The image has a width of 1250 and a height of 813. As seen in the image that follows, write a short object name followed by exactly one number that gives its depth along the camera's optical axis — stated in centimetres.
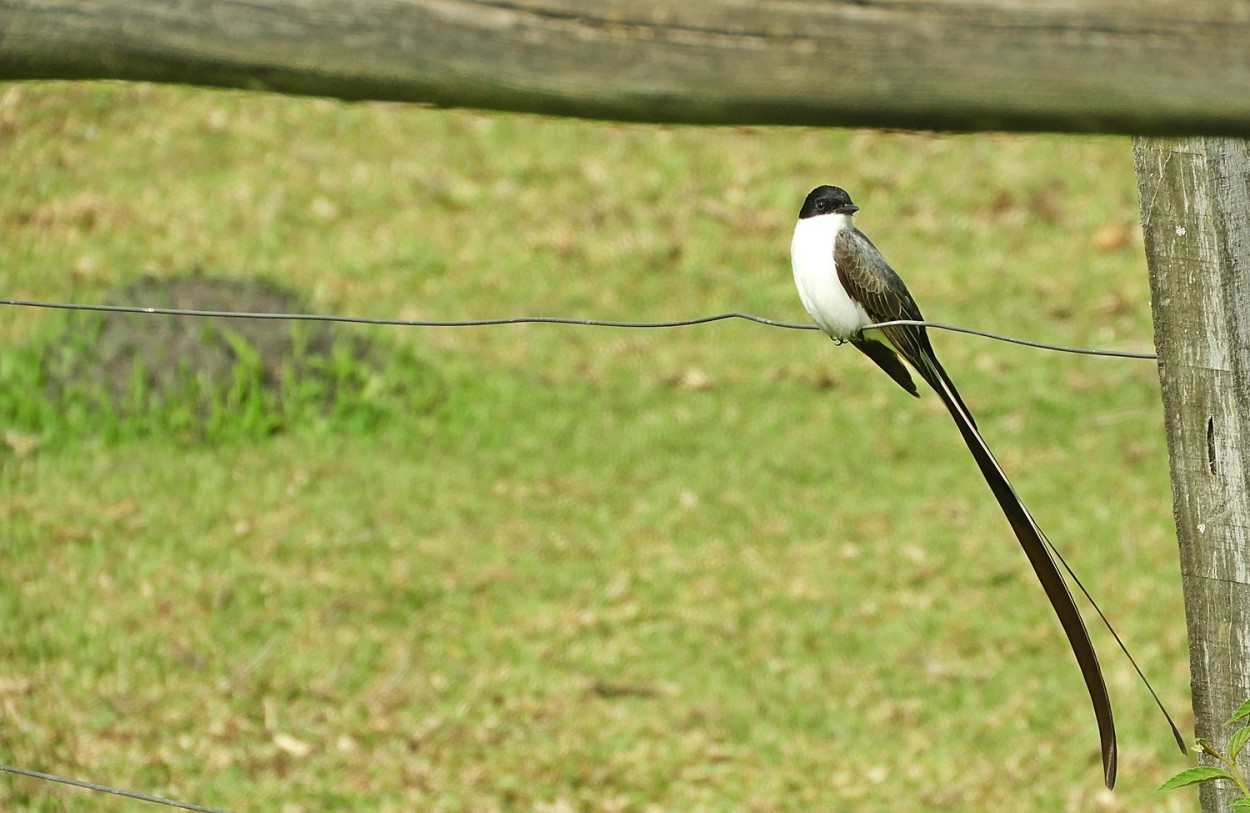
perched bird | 745
